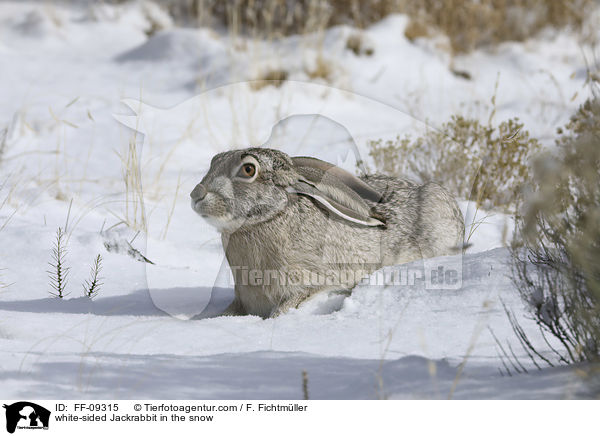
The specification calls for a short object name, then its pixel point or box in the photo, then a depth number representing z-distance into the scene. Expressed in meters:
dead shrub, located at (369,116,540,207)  11.74
